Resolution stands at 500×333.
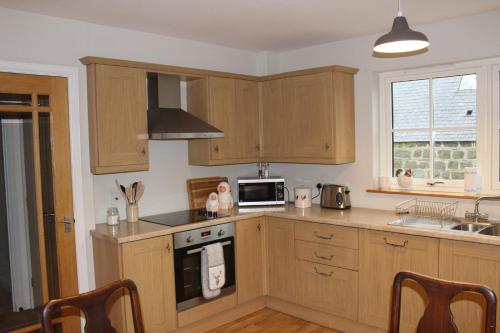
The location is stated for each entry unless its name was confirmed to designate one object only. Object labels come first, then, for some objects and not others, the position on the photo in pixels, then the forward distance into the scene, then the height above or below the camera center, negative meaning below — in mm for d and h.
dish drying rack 3312 -503
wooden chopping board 4000 -341
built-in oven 3303 -801
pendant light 2118 +509
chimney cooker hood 3402 +280
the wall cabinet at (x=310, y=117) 3752 +265
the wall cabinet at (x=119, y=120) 3182 +233
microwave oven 4012 -369
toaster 3859 -418
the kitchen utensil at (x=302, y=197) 3975 -422
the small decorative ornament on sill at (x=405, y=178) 3723 -263
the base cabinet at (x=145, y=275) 3004 -834
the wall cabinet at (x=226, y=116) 3846 +296
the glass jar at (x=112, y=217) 3330 -465
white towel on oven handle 3434 -896
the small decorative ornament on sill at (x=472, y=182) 3328 -275
